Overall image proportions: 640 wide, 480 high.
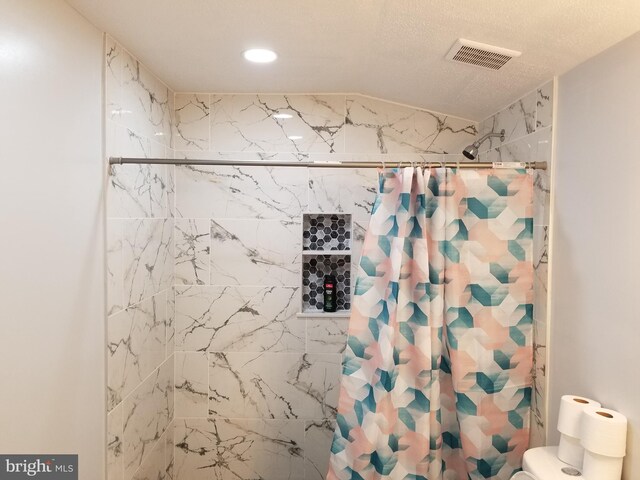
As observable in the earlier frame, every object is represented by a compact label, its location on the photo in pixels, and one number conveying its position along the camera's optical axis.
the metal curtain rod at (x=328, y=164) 1.66
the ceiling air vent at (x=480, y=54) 1.47
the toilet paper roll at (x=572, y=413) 1.33
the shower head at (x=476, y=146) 1.97
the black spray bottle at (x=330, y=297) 2.38
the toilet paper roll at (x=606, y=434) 1.21
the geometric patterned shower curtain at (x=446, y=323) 1.66
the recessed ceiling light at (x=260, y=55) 1.76
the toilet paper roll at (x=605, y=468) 1.23
